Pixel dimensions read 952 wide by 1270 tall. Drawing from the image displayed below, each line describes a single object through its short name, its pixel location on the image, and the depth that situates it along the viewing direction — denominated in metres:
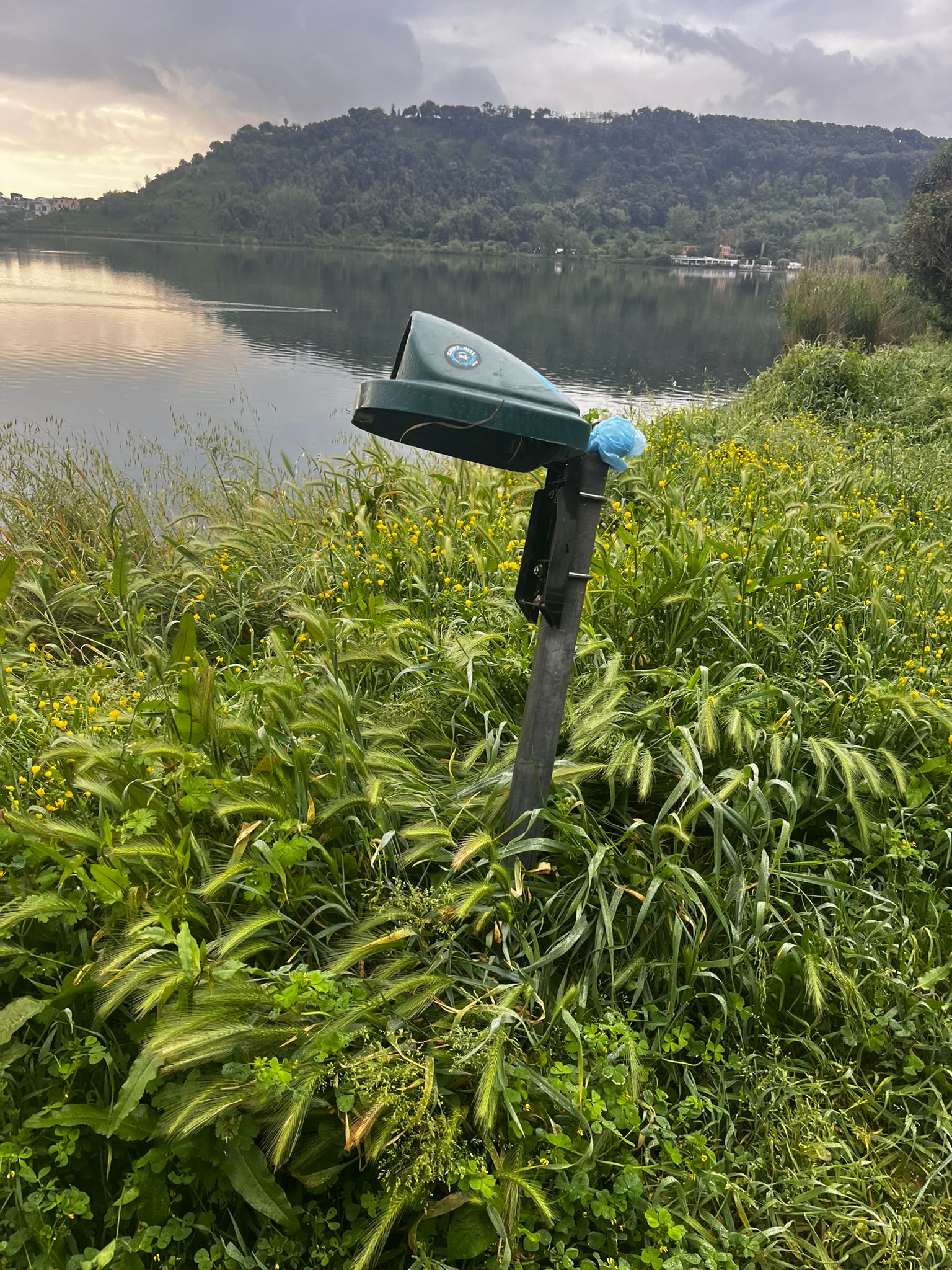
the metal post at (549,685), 1.74
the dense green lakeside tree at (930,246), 15.48
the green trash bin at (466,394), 1.42
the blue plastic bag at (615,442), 1.65
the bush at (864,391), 8.72
